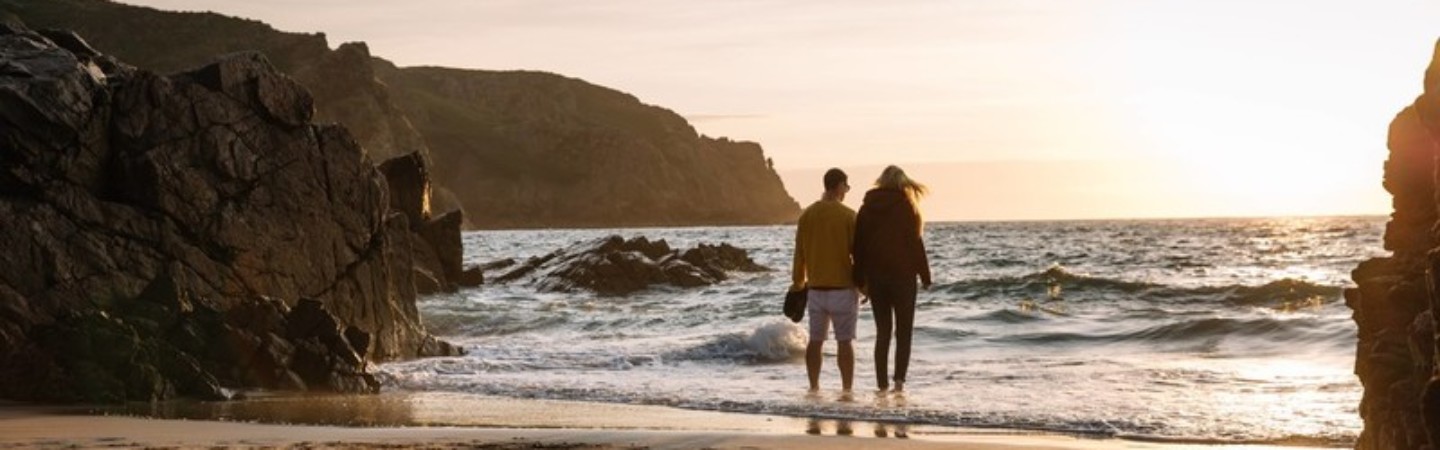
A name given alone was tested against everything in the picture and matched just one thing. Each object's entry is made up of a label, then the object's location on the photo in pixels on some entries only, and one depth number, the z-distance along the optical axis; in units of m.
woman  13.20
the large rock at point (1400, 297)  6.32
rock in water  36.47
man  13.37
